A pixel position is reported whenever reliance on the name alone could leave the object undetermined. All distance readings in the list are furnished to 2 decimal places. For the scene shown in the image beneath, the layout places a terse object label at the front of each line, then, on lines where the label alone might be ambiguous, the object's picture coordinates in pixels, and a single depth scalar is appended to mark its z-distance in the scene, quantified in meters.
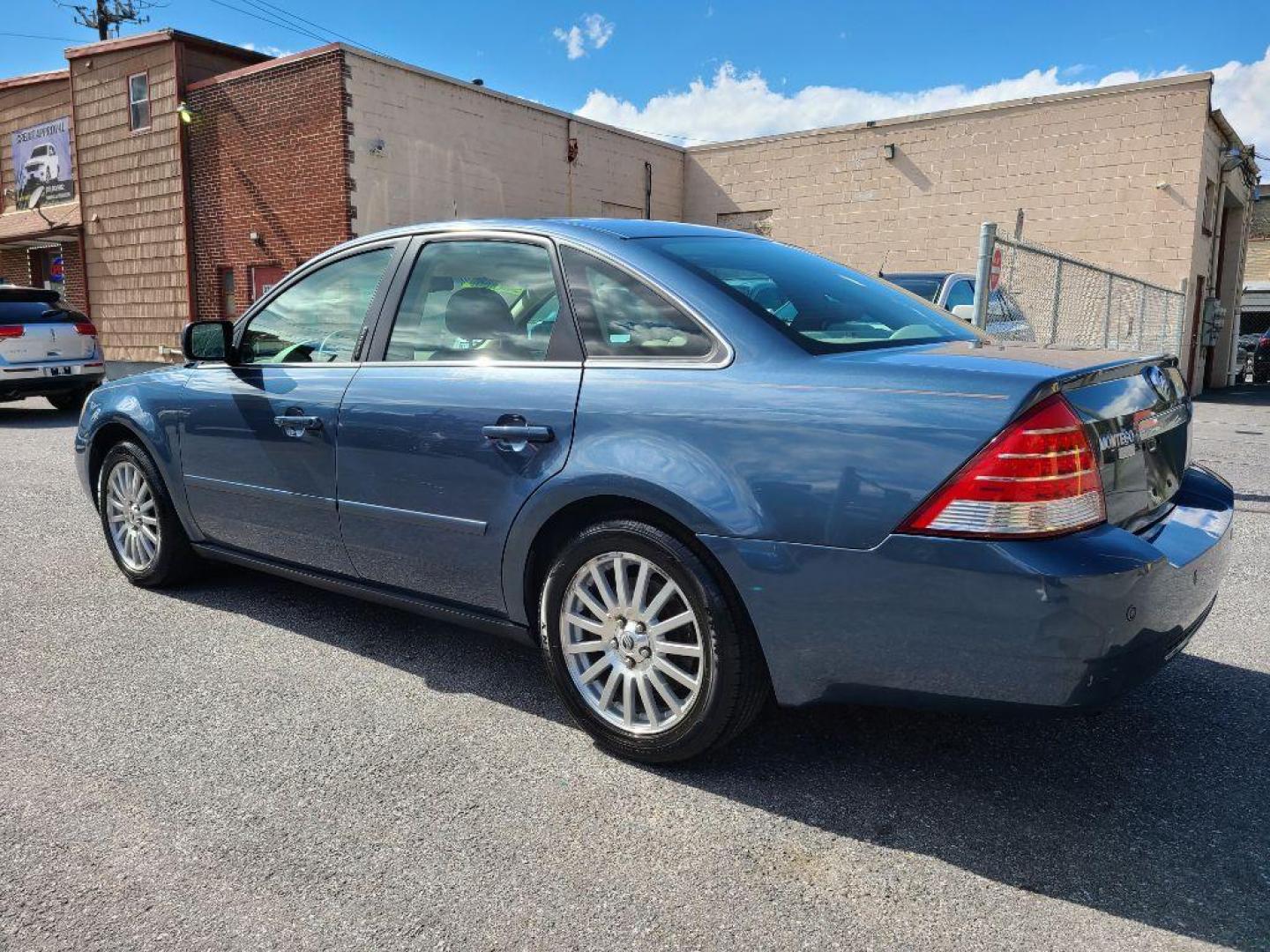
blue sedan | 2.23
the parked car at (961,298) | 8.18
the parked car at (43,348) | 11.68
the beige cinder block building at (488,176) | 16.62
